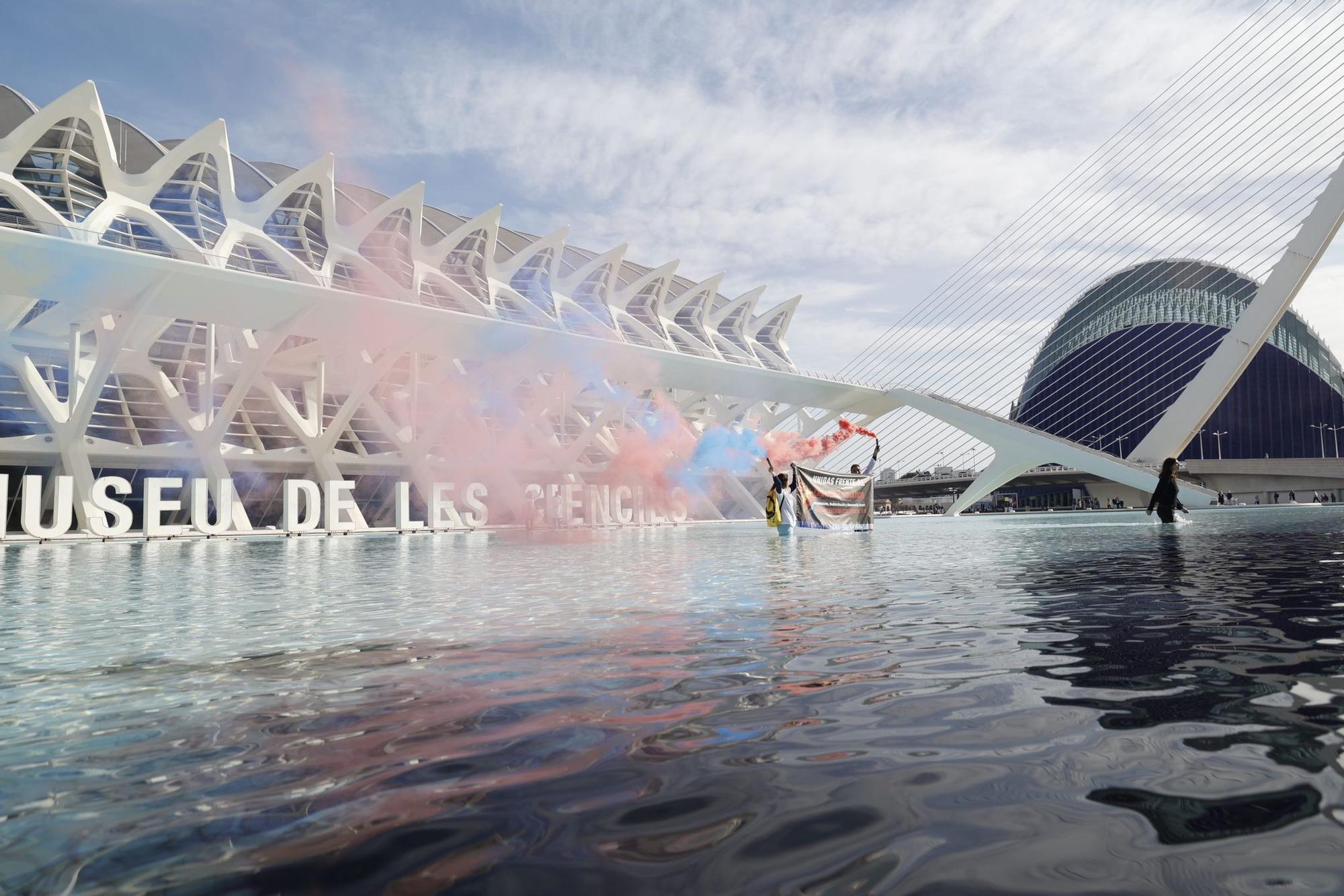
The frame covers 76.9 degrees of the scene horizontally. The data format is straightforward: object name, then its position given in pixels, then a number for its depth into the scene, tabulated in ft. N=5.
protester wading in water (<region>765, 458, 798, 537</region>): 67.26
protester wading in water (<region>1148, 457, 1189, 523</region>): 65.92
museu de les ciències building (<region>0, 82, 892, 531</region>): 87.45
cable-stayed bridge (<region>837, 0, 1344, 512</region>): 136.05
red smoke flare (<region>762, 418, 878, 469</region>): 122.01
